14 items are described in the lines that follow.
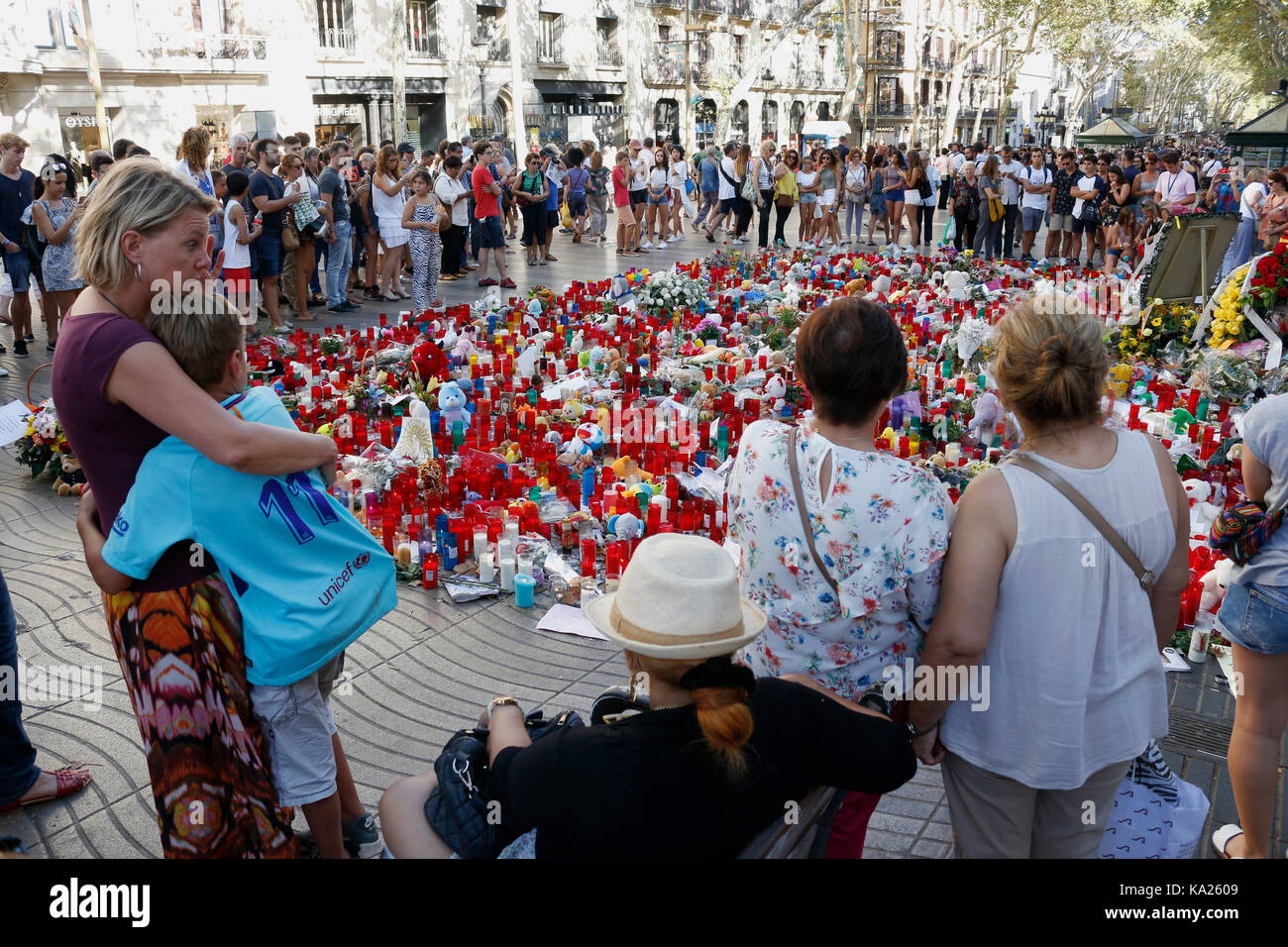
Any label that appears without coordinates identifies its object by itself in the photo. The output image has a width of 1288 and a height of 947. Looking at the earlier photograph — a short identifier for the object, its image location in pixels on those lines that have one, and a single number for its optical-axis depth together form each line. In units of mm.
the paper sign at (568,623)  4387
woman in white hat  1793
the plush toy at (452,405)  6664
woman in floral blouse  2133
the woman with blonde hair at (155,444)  2127
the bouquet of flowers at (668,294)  10031
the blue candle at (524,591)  4633
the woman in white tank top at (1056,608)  2021
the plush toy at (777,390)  6988
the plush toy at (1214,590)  4246
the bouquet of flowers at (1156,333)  8836
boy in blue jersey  2158
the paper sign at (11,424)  3705
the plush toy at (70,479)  5895
